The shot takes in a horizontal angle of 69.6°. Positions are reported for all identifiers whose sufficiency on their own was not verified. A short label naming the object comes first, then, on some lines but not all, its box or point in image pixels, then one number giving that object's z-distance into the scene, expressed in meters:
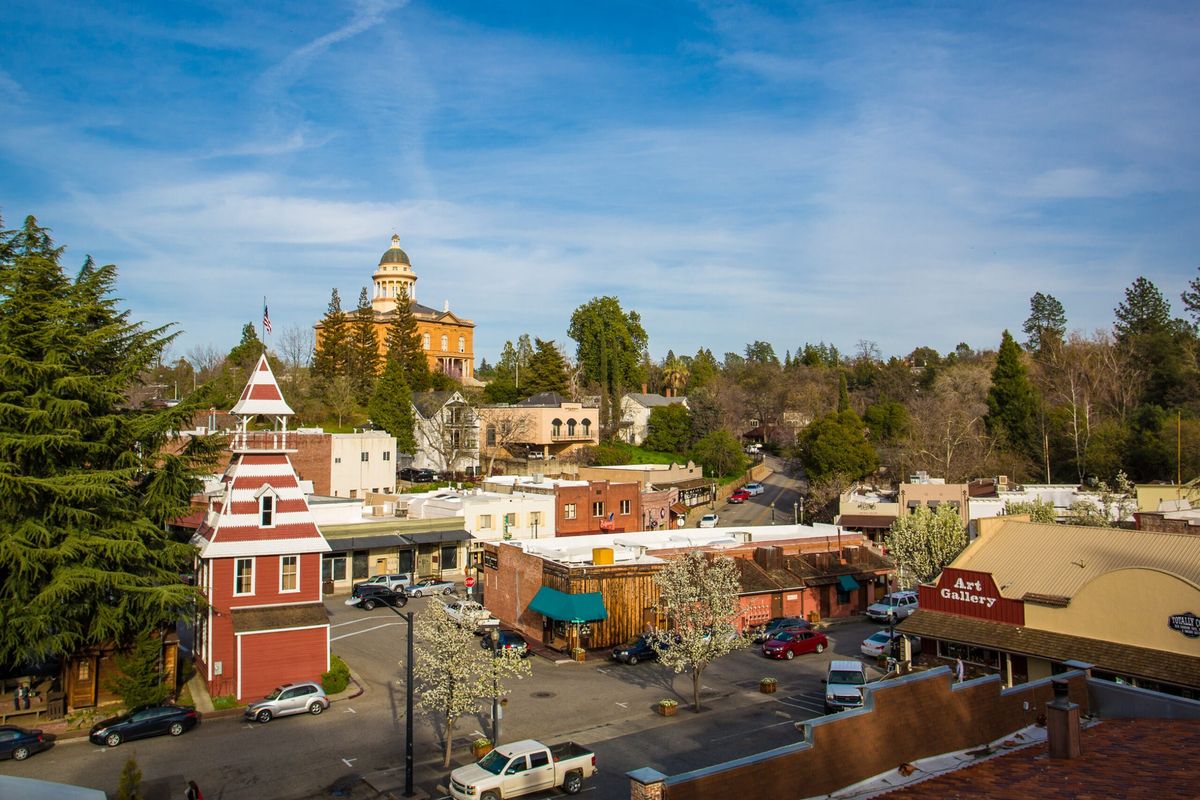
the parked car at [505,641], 36.56
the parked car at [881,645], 36.56
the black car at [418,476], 80.38
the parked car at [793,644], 37.34
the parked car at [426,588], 48.25
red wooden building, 31.16
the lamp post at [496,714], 24.94
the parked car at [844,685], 28.09
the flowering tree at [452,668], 24.44
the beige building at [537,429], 87.69
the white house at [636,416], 105.69
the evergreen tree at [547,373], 99.62
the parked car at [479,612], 40.87
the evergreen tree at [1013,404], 83.19
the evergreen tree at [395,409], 81.44
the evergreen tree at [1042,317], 140.00
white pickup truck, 21.02
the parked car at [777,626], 40.28
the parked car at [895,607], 45.22
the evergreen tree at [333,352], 98.06
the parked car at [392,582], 48.09
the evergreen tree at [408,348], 99.25
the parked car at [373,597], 46.91
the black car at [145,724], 26.38
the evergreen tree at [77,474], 27.56
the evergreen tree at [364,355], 98.62
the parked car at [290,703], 28.88
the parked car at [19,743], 25.02
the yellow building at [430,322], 117.94
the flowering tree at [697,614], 29.77
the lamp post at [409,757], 22.25
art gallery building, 24.44
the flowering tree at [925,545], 42.22
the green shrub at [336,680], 31.58
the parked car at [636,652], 35.97
